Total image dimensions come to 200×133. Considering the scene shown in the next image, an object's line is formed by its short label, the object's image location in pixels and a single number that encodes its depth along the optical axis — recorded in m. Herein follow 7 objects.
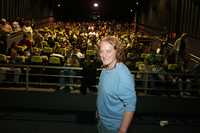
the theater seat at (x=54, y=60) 4.61
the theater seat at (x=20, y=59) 4.63
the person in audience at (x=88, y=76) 4.14
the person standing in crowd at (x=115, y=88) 1.40
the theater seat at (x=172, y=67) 4.51
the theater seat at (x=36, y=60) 4.54
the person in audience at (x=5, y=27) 6.88
